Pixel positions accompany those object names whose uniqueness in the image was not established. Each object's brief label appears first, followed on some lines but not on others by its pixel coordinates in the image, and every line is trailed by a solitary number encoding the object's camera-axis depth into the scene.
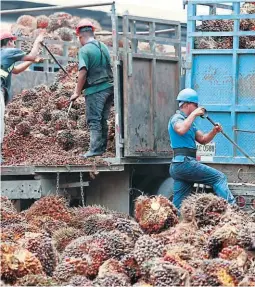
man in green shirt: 19.30
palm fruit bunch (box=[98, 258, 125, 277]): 11.52
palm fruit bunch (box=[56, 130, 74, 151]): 20.24
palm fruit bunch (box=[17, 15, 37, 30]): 37.65
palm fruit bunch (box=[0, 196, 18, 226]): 14.21
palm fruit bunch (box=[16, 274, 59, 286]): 10.97
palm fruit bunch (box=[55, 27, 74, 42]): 36.93
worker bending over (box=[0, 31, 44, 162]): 19.39
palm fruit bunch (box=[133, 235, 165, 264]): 11.85
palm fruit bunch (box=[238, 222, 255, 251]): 12.09
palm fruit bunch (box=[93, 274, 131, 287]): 10.95
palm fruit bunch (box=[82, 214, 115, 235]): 14.37
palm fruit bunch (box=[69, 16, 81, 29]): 38.04
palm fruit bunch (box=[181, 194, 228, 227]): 13.53
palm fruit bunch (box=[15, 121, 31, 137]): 20.86
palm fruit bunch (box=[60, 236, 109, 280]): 11.77
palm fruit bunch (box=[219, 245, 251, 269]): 11.45
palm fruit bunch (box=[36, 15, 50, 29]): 37.91
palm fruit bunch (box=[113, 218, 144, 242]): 13.41
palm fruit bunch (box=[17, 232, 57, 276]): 12.14
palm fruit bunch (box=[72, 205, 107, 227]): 15.44
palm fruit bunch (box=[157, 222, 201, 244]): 12.78
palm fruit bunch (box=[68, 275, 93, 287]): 11.03
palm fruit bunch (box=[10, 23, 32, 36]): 33.62
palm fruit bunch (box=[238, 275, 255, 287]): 10.62
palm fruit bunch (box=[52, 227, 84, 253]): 13.98
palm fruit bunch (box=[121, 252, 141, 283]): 11.69
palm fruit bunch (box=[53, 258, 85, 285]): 11.59
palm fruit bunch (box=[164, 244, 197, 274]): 11.36
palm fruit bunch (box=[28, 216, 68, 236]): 14.71
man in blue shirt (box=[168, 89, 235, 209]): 16.98
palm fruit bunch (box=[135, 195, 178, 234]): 14.22
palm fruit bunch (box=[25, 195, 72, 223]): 15.50
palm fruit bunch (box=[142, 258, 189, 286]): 10.80
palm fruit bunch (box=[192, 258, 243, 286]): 10.71
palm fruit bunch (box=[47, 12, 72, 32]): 38.01
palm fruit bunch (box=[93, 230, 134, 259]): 12.49
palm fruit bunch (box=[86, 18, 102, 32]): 35.91
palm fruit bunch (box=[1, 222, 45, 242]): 12.88
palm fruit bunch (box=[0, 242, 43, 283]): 11.31
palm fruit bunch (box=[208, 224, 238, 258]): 12.18
